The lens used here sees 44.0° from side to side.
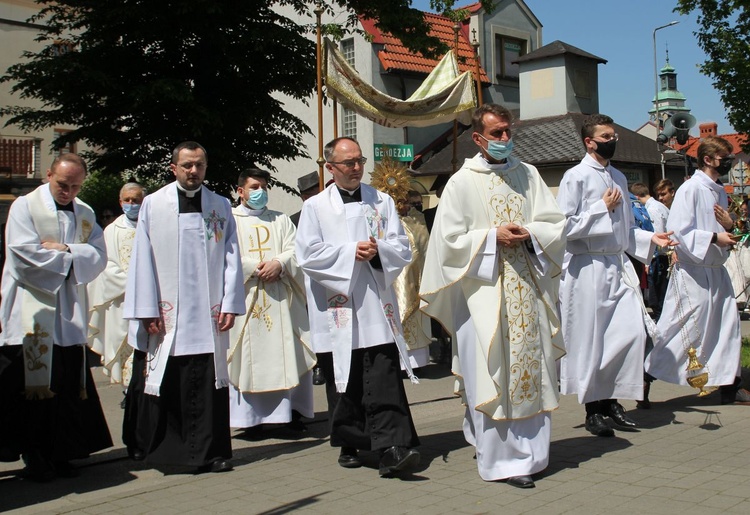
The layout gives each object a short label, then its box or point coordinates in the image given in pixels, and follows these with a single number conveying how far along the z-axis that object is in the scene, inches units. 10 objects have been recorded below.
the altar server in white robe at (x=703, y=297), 313.1
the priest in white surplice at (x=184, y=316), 249.4
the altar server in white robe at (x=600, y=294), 274.4
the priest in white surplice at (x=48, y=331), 241.4
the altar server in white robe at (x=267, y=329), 300.0
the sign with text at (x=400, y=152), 444.4
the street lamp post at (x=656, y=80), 1341.0
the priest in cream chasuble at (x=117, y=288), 347.3
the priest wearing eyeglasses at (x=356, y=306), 240.7
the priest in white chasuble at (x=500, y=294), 226.5
